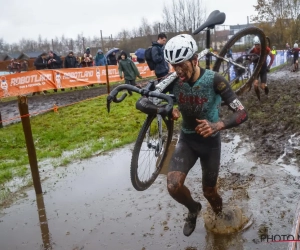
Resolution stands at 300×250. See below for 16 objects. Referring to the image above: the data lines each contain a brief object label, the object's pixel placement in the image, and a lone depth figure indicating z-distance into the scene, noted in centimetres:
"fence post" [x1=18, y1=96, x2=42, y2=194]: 556
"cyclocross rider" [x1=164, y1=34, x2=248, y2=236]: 343
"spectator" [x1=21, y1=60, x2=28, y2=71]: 3275
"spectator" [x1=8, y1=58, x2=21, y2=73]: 2699
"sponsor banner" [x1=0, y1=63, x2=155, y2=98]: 1473
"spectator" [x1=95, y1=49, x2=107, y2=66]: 2120
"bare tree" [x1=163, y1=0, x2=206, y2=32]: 4531
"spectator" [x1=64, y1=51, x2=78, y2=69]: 1944
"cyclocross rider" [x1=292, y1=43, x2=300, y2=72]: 2436
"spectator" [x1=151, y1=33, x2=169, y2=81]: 944
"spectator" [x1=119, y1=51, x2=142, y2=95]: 1399
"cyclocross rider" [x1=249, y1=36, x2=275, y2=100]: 1055
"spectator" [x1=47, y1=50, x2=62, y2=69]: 1789
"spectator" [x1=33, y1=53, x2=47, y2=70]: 1788
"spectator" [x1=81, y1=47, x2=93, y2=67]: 2150
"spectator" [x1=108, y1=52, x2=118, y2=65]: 2192
